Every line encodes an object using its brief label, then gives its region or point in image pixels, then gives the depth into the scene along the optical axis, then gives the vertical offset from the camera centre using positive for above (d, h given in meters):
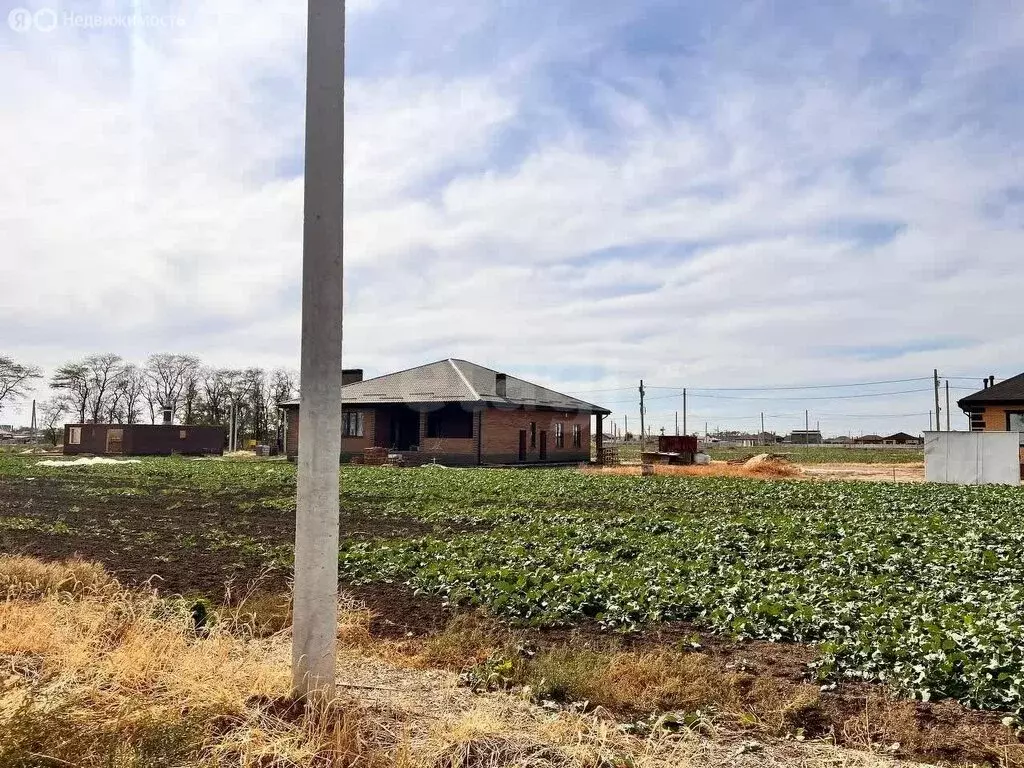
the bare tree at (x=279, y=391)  67.81 +4.63
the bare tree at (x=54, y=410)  73.64 +2.73
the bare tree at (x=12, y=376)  61.84 +5.26
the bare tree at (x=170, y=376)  76.88 +6.45
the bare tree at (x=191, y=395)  72.00 +4.25
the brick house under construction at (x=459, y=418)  34.72 +0.95
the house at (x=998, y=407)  35.44 +1.45
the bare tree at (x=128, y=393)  76.50 +4.68
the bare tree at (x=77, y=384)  71.38 +5.25
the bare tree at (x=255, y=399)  67.12 +3.73
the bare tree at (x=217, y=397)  72.00 +4.03
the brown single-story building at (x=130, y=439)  48.00 -0.09
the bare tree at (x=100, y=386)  74.12 +5.26
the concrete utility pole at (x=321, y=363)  3.91 +0.40
